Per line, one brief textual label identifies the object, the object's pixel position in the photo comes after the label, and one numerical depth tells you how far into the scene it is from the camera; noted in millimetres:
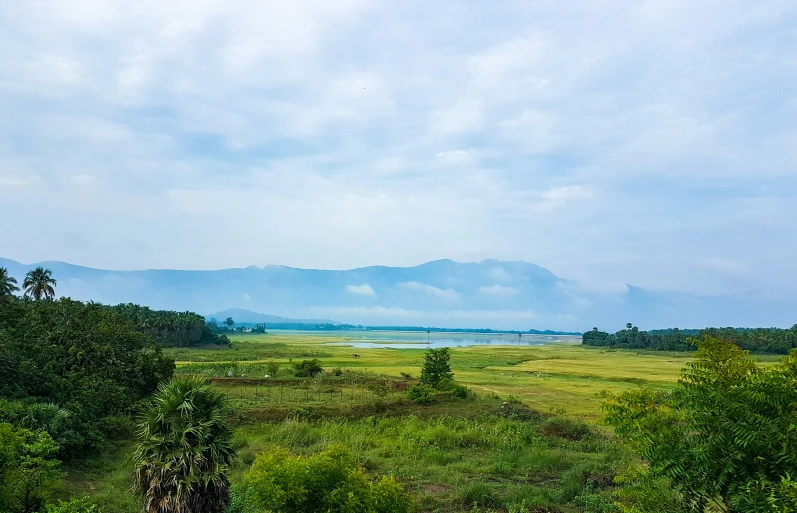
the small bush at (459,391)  38656
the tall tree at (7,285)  58188
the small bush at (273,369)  50678
